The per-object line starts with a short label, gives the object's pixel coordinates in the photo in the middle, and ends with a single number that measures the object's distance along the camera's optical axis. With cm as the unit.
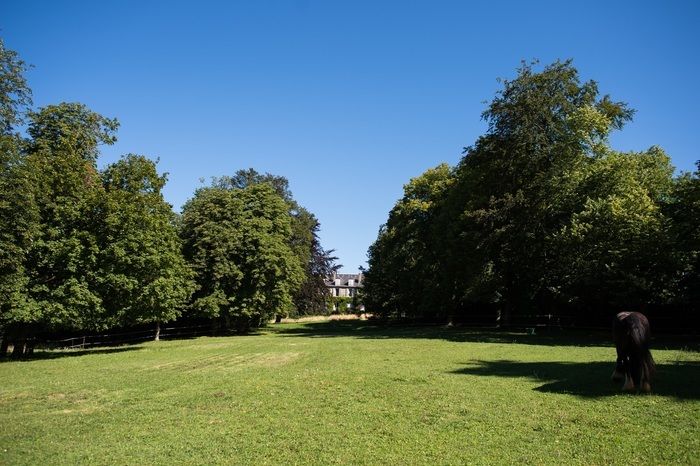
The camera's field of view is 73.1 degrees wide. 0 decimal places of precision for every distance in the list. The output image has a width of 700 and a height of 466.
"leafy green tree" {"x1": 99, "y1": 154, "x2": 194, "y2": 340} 2943
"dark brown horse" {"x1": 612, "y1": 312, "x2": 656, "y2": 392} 1255
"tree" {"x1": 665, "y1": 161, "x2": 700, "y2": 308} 2933
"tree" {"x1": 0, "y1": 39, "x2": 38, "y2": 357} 2269
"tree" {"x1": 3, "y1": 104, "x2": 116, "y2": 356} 2533
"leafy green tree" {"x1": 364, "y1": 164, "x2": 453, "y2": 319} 5244
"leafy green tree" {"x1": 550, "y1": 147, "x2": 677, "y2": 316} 3102
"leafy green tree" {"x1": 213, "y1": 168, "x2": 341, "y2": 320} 6864
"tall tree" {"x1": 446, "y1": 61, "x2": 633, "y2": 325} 3656
